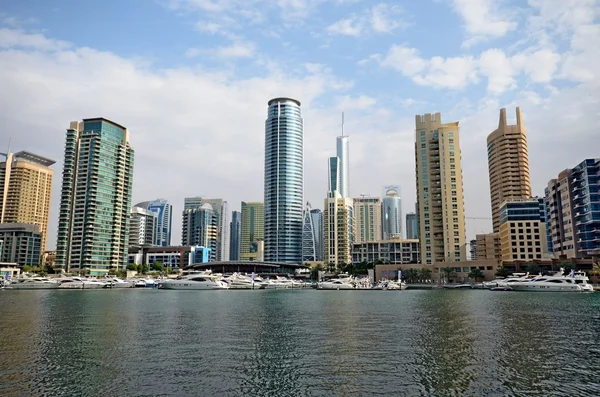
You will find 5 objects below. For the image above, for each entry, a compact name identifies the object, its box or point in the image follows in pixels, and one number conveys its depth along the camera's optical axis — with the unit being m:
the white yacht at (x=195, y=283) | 181.12
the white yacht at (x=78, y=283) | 188.62
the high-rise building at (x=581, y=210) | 174.62
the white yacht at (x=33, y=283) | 184.21
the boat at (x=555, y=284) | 149.25
